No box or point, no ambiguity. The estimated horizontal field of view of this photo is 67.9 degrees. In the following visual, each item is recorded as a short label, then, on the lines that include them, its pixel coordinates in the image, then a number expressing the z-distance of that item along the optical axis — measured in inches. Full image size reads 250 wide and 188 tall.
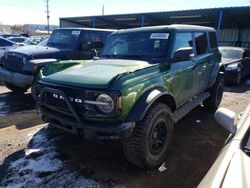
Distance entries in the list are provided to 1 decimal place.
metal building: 534.1
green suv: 92.3
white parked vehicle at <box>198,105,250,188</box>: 48.5
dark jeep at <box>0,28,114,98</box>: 186.7
